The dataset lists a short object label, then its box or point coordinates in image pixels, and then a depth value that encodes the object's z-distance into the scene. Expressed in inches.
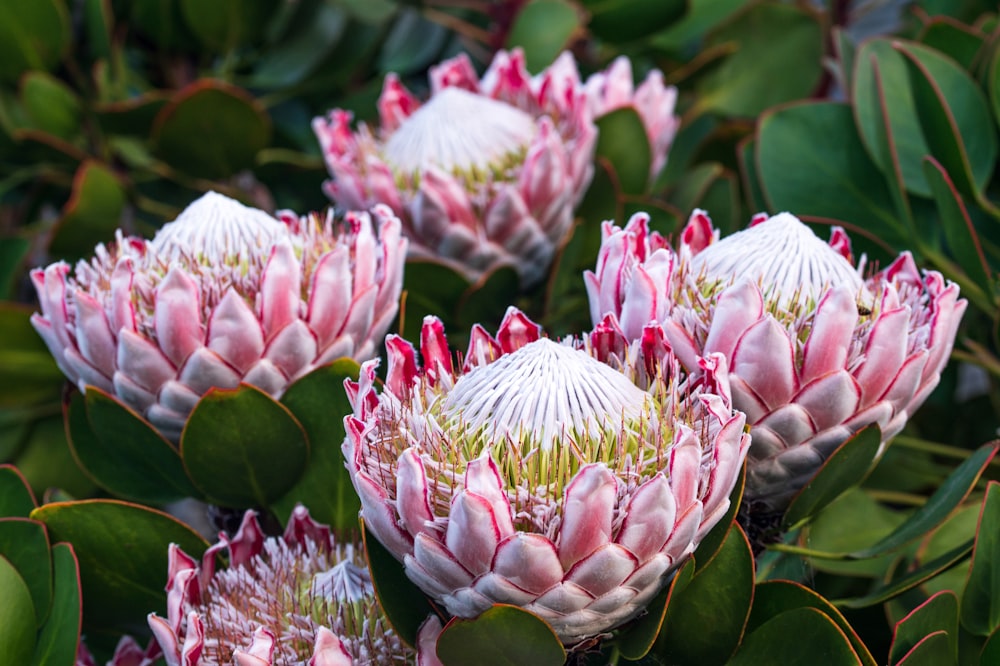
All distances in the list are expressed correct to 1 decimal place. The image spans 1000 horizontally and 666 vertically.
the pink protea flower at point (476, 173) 44.0
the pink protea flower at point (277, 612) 36.1
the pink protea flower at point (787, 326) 37.1
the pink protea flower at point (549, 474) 34.4
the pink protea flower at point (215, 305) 39.2
